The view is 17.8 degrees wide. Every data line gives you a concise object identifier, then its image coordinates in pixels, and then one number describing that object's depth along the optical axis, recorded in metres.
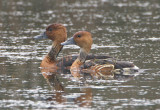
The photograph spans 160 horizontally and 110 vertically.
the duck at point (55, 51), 15.84
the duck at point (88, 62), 14.52
